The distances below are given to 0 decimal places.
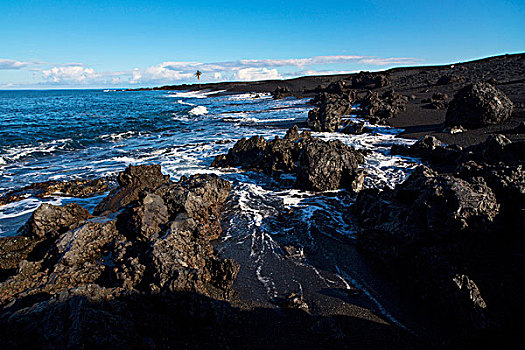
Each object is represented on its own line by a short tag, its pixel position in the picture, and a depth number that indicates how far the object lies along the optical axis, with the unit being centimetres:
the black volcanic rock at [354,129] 1788
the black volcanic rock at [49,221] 625
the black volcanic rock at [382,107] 2150
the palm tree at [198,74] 12525
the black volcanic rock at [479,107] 1457
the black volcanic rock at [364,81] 4528
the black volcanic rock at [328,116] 1945
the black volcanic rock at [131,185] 787
